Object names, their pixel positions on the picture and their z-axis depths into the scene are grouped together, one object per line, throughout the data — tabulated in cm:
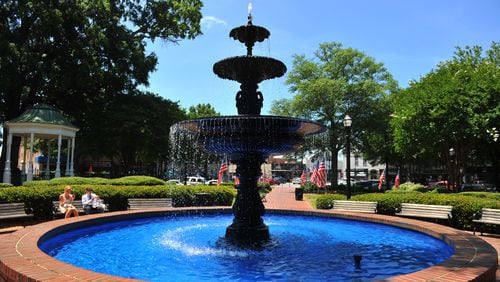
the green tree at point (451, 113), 2767
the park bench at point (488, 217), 1195
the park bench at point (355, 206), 1537
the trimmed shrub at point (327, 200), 1717
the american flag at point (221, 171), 2970
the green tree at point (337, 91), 4019
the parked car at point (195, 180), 5216
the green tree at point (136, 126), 3453
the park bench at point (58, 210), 1337
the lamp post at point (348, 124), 1890
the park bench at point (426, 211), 1352
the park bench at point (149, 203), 1552
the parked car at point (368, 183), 5157
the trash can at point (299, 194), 3094
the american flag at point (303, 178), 3777
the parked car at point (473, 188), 4075
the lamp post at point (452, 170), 3268
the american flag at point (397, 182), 3277
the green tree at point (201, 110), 6312
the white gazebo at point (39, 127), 2856
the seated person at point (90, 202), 1377
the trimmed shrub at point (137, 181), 2197
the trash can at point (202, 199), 1933
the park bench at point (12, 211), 1197
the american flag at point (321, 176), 2645
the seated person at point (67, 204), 1247
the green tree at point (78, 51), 3120
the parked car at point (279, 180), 7917
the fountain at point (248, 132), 912
